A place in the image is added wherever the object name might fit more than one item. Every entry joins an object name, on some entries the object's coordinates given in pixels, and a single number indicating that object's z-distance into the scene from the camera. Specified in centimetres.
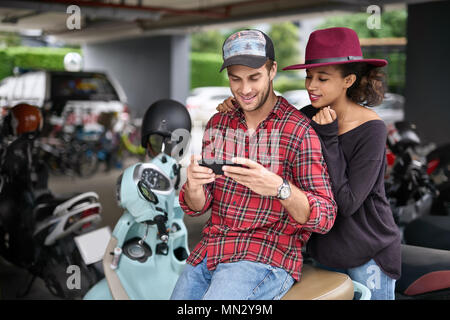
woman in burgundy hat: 167
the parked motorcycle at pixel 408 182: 331
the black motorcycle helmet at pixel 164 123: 255
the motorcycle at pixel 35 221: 326
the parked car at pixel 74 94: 868
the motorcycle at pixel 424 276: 203
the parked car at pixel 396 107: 1026
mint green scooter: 233
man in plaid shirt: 158
